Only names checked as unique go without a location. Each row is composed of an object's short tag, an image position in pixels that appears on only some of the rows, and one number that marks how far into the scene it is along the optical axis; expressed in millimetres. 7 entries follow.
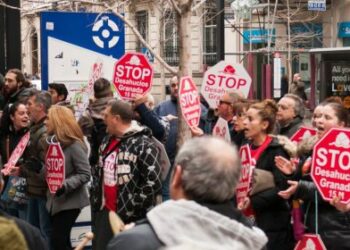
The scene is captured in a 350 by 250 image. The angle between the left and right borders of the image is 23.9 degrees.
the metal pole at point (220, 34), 13523
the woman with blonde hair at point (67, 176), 7754
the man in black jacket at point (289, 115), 8609
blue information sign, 11117
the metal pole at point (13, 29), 11484
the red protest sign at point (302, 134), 7094
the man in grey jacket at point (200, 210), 3195
